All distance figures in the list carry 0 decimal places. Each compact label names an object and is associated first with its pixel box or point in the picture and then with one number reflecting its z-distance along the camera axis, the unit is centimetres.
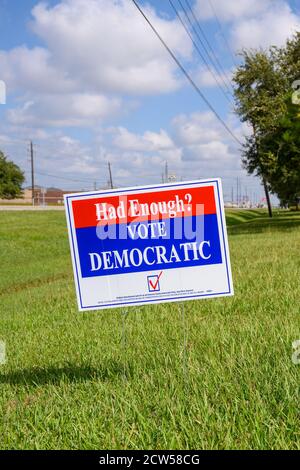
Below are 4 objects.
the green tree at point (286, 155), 2898
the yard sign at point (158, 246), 367
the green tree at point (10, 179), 8419
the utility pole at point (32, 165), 8819
